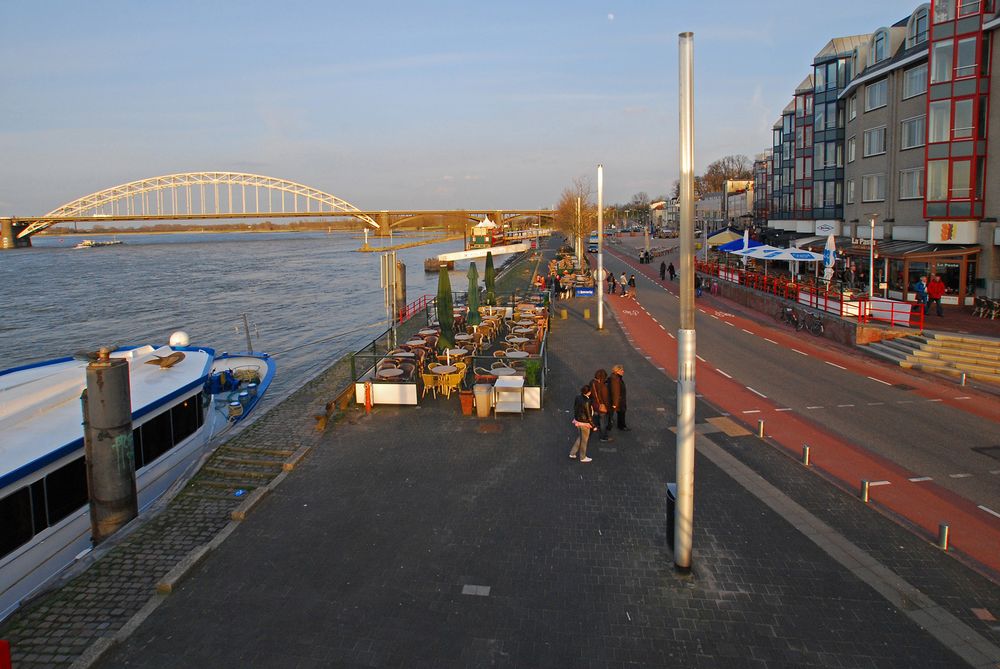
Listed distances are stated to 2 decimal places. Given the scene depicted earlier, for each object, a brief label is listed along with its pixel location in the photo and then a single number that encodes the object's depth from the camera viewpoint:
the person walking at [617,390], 12.86
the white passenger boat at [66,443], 9.58
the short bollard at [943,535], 8.72
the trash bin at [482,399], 14.81
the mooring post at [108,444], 10.10
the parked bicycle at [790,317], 26.41
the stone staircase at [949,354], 18.02
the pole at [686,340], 7.68
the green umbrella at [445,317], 18.62
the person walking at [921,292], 23.89
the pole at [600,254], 25.52
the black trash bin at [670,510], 8.59
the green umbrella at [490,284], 28.55
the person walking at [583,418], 11.77
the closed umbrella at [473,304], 22.81
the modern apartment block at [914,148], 25.25
